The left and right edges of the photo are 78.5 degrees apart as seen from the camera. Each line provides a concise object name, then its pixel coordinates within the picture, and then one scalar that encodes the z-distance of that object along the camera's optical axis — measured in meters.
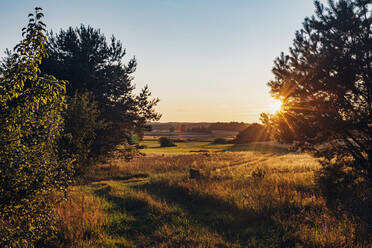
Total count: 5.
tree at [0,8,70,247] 4.38
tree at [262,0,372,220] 8.69
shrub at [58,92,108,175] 10.14
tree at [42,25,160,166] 18.19
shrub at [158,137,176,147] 63.96
